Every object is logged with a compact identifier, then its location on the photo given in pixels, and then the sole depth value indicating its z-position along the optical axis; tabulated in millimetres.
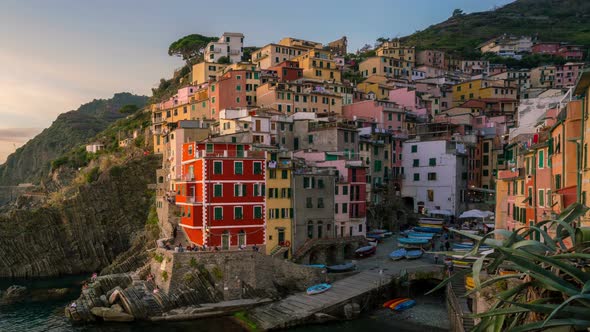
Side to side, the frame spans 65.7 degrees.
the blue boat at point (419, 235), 57366
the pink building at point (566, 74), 123312
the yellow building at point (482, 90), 108188
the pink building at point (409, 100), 91375
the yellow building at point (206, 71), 102188
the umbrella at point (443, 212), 69062
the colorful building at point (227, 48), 113562
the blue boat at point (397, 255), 51344
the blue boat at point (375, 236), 60406
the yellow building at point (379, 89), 99062
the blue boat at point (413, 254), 51344
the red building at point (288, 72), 93750
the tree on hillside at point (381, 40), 184938
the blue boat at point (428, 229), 62094
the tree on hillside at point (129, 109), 131750
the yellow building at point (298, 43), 119938
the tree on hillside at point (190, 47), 124750
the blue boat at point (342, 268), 47938
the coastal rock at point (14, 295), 49794
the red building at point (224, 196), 46688
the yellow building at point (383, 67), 116112
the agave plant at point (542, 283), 9164
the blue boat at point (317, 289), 43166
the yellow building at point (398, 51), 135500
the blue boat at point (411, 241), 53438
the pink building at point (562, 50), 147375
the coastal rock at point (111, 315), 40531
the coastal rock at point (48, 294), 50962
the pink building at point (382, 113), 81188
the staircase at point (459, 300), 31641
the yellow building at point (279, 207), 49500
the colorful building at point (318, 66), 97931
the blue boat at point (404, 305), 41541
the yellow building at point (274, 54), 109450
